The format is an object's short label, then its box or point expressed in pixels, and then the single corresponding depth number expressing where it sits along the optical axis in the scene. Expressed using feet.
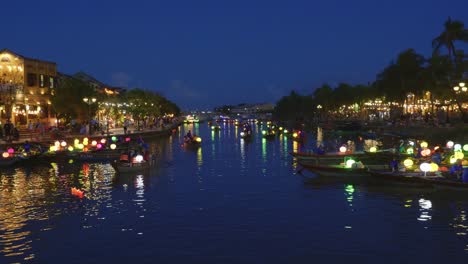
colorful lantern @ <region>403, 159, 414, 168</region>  117.05
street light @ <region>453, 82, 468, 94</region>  244.59
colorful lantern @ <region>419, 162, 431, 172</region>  106.11
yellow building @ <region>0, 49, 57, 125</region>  248.73
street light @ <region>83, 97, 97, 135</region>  265.62
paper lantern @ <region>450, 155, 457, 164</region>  116.31
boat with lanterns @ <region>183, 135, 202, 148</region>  255.91
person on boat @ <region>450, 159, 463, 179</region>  100.39
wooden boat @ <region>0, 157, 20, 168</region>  154.92
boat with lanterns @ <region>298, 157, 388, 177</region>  119.24
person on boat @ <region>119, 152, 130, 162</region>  137.56
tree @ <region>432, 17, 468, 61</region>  280.92
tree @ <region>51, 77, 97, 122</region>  273.54
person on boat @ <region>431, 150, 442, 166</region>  114.52
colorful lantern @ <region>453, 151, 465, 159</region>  118.11
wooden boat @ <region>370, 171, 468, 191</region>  98.60
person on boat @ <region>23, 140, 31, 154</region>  166.54
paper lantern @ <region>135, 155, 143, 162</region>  140.30
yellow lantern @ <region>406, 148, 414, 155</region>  150.00
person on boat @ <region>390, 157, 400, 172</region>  115.17
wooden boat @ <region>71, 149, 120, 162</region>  172.76
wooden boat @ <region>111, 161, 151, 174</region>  135.44
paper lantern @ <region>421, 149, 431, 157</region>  137.98
